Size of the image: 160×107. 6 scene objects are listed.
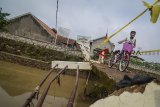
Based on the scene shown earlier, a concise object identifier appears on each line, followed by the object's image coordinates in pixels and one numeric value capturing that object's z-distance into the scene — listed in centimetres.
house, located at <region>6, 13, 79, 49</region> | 1519
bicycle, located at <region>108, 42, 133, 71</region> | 397
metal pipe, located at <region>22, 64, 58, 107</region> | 126
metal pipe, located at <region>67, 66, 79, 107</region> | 103
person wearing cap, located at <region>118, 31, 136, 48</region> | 390
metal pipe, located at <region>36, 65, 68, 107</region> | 107
